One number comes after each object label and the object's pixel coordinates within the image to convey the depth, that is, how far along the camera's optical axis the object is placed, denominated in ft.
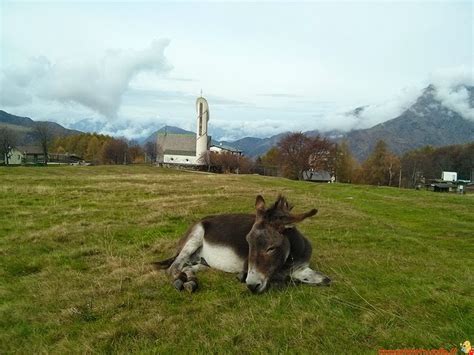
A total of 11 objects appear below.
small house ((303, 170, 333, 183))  403.22
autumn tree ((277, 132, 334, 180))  361.30
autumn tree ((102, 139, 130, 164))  515.91
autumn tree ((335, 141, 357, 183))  407.03
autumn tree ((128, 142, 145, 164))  555.45
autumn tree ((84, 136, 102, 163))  570.33
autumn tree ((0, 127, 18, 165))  427.74
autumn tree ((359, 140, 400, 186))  404.36
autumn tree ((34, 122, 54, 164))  454.48
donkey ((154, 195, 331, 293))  25.32
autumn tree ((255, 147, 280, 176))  472.69
